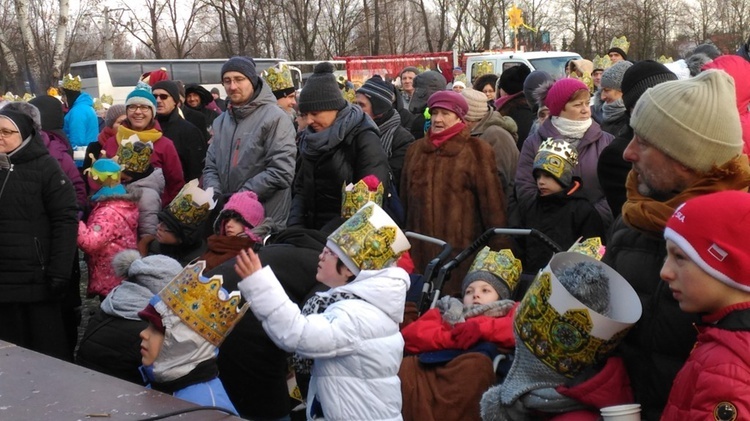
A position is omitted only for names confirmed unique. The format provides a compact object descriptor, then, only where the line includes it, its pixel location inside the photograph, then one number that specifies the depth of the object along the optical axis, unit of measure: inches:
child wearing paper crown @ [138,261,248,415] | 154.2
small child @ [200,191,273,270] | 205.0
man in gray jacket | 260.4
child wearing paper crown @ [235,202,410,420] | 138.4
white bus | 1237.9
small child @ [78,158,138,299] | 257.8
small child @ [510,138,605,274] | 218.4
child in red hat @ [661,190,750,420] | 96.8
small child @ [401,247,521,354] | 165.5
